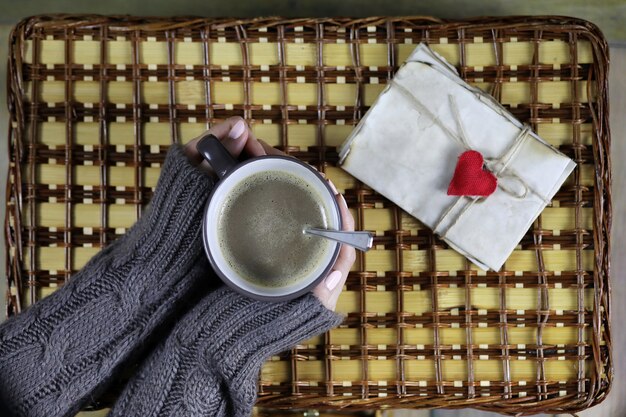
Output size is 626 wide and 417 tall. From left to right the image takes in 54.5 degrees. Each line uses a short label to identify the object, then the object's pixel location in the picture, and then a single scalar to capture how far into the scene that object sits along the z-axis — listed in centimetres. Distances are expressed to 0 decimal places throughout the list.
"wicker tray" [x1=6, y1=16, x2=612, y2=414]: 70
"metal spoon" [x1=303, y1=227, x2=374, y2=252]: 53
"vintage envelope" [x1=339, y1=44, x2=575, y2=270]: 67
